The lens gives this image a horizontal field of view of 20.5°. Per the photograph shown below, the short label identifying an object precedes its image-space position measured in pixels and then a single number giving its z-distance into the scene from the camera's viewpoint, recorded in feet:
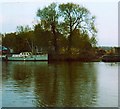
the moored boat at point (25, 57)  191.84
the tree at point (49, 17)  161.99
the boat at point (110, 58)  179.52
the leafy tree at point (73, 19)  162.81
